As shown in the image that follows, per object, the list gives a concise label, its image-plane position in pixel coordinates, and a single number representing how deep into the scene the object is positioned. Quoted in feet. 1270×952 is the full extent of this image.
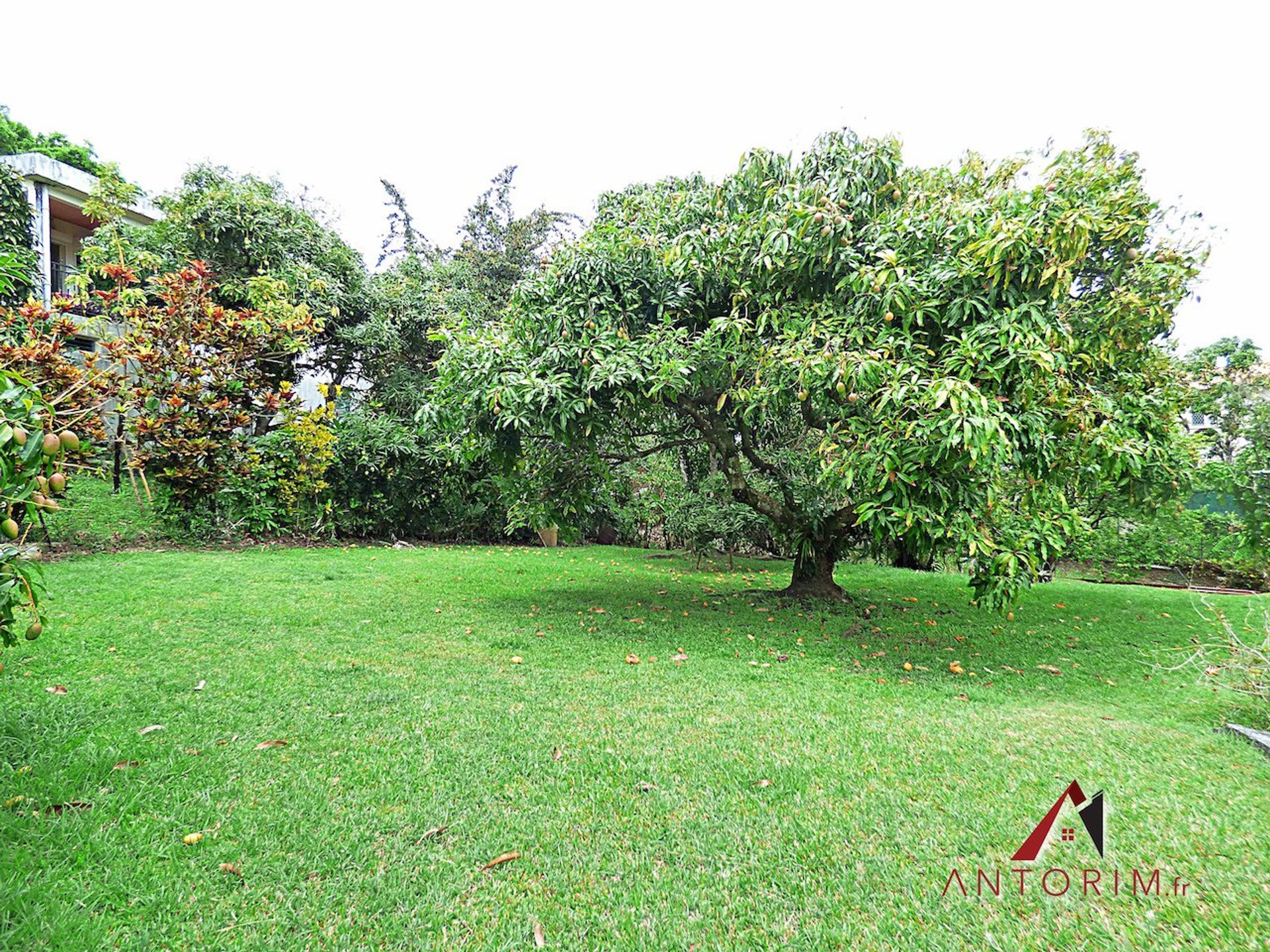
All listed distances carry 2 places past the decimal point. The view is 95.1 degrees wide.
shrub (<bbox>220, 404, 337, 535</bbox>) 26.55
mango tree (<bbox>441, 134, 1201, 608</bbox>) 11.45
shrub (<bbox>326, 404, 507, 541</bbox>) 29.94
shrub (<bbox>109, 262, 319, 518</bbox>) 23.32
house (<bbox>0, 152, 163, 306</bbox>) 32.12
